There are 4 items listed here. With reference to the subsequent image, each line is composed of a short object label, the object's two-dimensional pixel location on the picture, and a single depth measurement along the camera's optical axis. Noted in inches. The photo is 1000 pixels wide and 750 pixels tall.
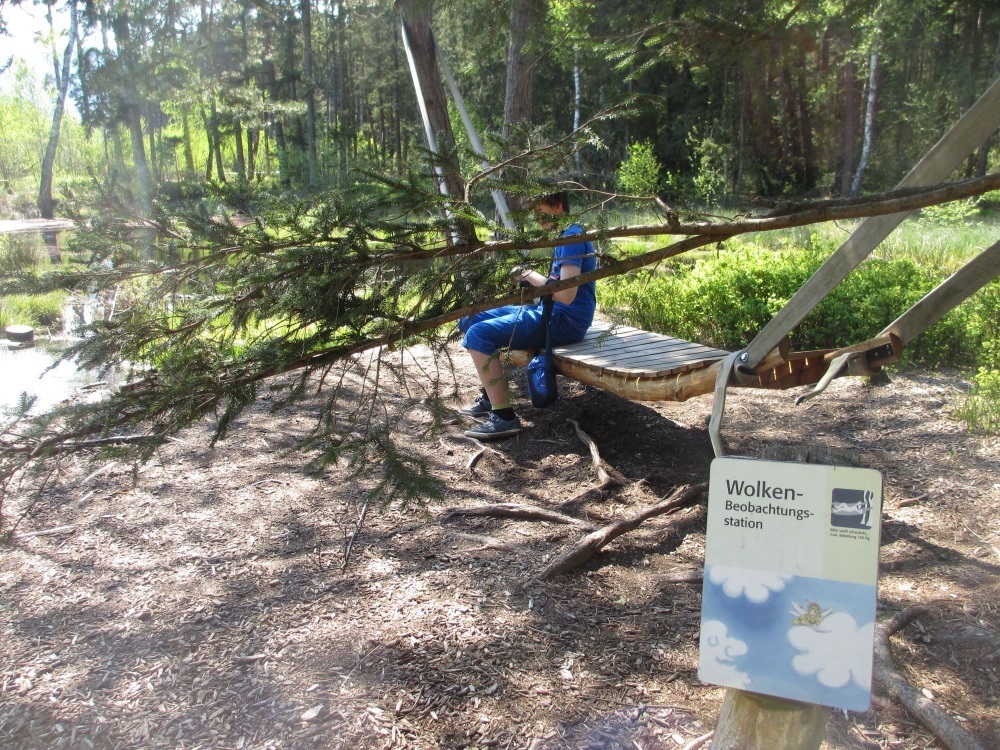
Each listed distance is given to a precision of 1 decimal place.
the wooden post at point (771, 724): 67.0
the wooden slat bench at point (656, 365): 143.9
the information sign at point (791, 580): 61.1
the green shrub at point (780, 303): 239.0
